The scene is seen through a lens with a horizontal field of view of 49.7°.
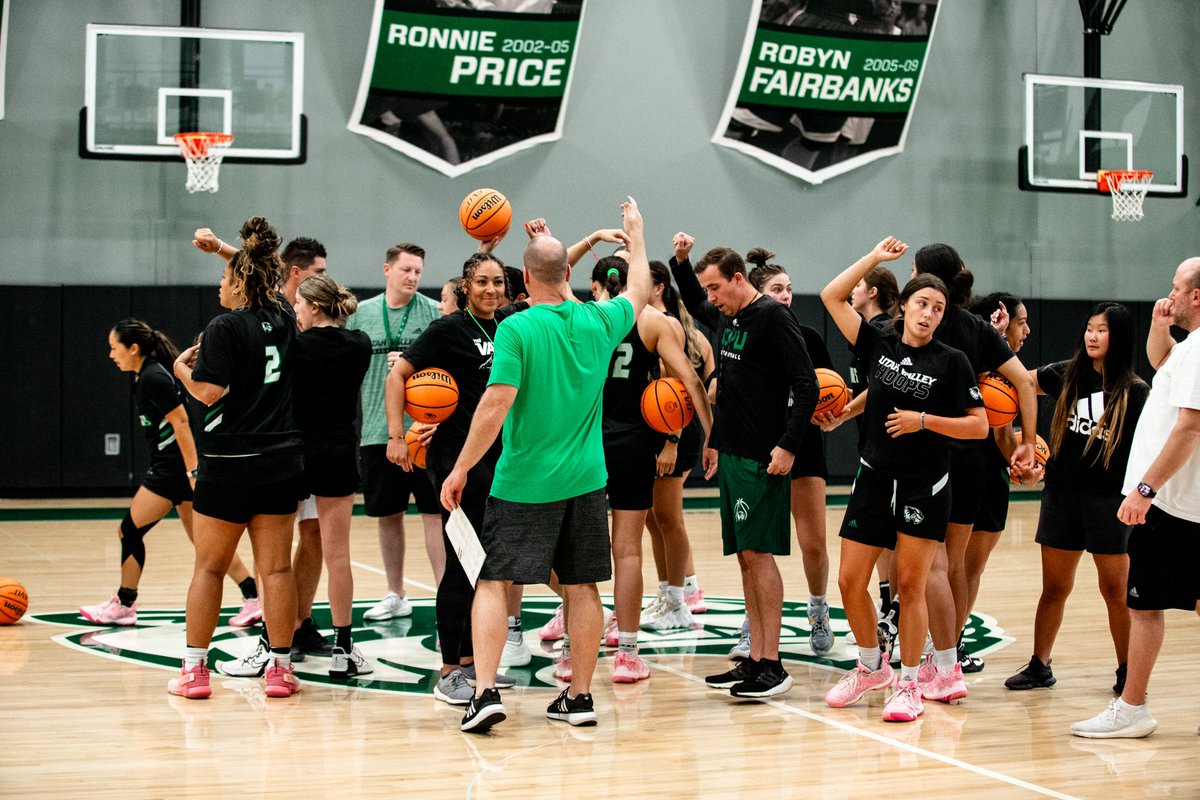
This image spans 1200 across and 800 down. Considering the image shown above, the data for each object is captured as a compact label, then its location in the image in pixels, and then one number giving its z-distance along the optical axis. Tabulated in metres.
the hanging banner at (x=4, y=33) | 13.60
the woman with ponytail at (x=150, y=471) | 7.37
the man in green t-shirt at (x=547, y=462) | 5.16
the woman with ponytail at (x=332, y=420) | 6.18
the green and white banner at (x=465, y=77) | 14.26
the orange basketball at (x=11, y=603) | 7.25
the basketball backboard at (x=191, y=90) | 12.93
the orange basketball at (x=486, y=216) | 6.43
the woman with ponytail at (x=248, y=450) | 5.62
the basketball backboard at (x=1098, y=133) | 15.30
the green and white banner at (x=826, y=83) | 15.52
